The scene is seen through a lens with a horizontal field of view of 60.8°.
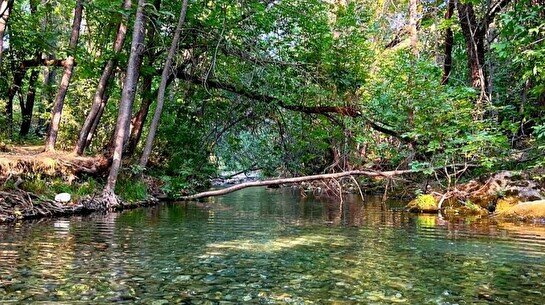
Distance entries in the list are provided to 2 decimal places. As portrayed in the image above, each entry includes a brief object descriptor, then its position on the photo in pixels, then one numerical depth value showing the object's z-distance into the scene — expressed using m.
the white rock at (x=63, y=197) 10.72
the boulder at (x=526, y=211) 11.47
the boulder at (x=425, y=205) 13.93
